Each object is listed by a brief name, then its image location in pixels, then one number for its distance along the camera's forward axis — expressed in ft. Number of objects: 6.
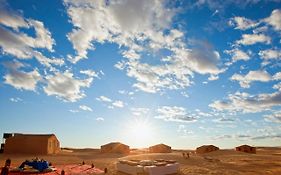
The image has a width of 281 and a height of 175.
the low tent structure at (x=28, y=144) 93.80
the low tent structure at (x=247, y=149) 125.07
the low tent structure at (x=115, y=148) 120.20
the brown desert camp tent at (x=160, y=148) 122.84
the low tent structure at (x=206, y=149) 125.36
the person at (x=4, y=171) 36.36
